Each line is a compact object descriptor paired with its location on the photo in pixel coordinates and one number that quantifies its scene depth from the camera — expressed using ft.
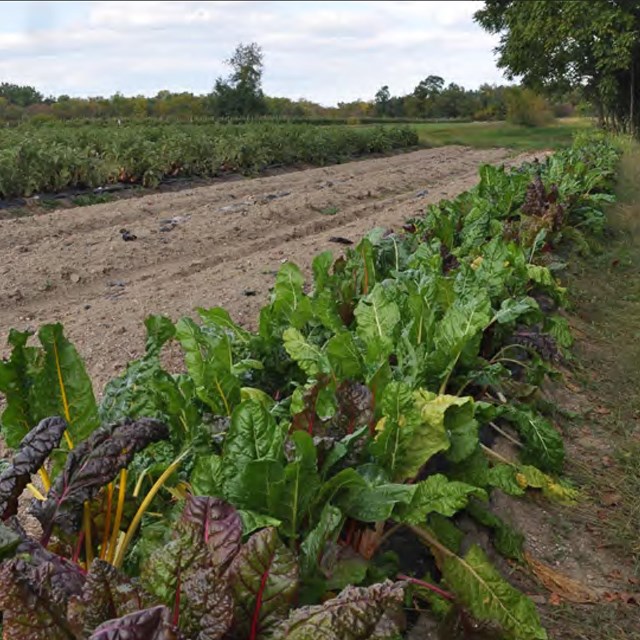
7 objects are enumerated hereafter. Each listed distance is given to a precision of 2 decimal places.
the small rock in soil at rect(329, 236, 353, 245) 27.76
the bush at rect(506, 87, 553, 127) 147.02
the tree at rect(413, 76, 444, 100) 186.91
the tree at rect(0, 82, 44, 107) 123.44
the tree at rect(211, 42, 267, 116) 129.39
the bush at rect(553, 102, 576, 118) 164.81
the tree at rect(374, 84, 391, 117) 186.19
